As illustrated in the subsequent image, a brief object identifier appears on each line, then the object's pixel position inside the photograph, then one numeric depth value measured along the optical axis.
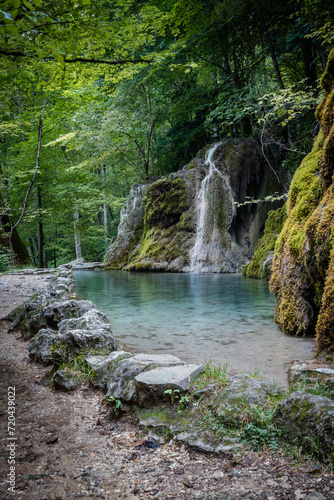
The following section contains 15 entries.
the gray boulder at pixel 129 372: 2.57
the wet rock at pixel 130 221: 22.88
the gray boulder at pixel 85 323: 3.91
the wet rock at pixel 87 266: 22.96
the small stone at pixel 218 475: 1.73
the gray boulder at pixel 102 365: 2.93
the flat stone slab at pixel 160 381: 2.46
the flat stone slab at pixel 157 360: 2.89
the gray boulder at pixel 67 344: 3.45
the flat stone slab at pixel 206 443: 1.93
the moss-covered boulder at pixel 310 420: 1.73
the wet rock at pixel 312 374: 2.51
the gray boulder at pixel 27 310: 5.08
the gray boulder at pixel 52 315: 4.62
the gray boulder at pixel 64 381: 2.98
